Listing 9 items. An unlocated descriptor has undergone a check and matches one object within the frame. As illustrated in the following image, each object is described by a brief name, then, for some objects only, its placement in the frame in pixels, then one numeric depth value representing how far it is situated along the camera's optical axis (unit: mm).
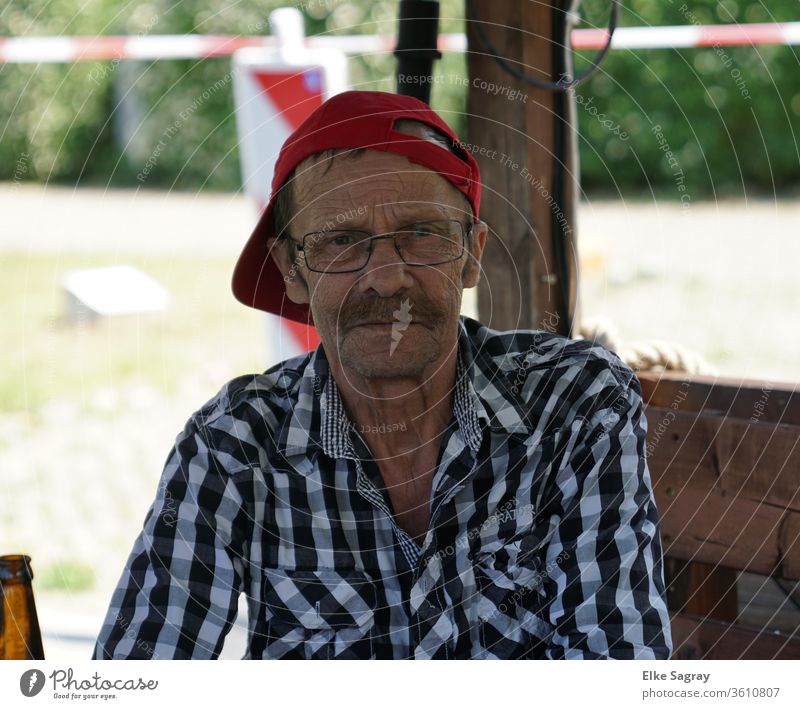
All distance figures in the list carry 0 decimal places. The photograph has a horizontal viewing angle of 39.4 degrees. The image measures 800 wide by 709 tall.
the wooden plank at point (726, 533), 1946
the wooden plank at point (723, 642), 1978
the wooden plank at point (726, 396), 2049
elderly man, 1731
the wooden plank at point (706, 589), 2100
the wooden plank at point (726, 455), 1928
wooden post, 2246
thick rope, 2385
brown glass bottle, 1637
